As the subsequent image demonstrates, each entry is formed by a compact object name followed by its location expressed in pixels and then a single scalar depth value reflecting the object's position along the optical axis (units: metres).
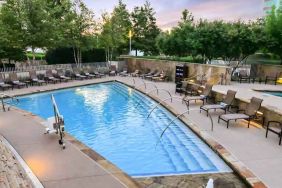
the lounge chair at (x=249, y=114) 6.42
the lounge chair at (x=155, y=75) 14.89
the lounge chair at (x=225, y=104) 7.47
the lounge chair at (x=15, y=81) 12.58
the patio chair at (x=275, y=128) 5.39
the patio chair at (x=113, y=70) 17.40
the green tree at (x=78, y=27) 17.03
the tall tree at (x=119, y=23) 19.24
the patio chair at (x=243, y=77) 12.75
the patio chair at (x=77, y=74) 15.66
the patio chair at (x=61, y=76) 14.67
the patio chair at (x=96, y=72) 16.47
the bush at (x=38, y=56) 22.75
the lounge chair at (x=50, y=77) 14.13
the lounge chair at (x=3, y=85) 12.06
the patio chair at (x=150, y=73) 15.36
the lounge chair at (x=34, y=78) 13.43
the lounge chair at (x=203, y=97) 8.72
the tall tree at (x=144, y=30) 25.68
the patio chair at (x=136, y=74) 16.59
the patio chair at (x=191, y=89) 10.08
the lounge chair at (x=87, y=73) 16.04
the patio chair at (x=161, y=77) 14.24
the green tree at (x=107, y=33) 18.80
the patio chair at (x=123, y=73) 17.14
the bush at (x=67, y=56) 19.04
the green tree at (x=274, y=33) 13.63
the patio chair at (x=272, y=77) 12.63
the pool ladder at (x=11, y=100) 10.28
